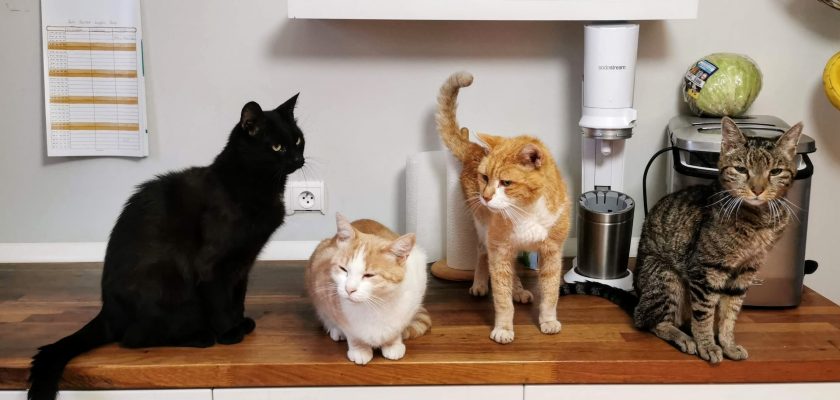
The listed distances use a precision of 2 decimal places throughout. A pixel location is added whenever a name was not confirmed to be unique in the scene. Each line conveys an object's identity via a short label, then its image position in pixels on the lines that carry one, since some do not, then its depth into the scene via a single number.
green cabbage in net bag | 1.63
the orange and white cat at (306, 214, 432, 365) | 1.26
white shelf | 1.57
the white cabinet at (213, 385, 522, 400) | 1.32
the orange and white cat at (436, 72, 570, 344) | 1.31
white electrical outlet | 1.84
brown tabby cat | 1.28
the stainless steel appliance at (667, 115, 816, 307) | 1.47
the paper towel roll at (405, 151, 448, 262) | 1.72
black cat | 1.33
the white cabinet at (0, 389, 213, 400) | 1.31
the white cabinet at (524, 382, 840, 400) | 1.32
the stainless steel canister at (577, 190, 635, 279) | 1.63
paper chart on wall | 1.73
